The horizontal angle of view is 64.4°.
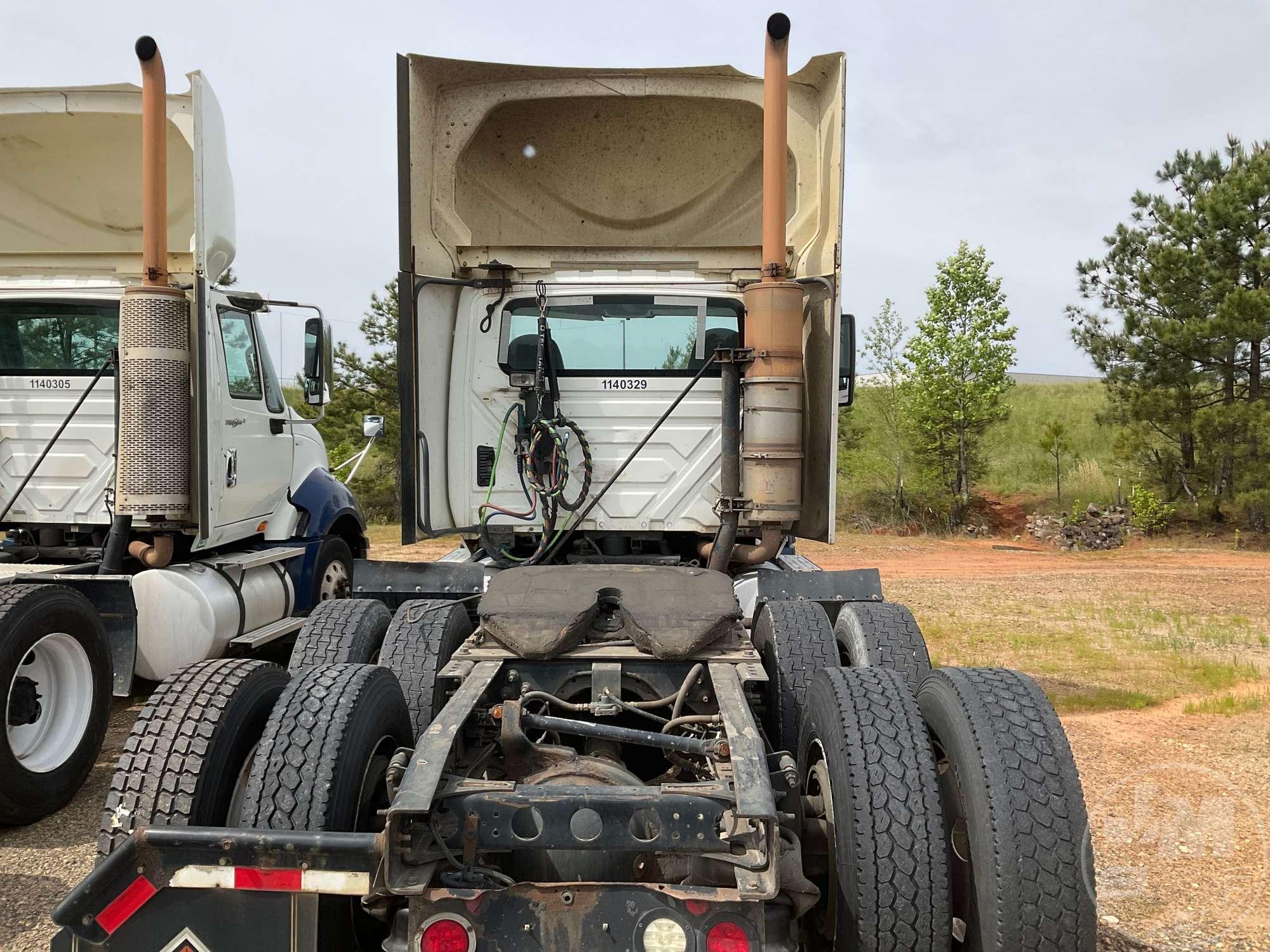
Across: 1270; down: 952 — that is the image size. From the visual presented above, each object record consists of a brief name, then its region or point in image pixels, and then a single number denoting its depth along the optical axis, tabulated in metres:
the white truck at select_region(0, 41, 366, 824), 5.38
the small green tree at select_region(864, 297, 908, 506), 25.56
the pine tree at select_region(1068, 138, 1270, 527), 19.92
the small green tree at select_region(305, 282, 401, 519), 25.80
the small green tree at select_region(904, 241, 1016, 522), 23.48
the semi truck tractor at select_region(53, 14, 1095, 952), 2.45
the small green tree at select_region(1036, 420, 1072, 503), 26.03
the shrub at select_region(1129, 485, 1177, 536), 21.94
